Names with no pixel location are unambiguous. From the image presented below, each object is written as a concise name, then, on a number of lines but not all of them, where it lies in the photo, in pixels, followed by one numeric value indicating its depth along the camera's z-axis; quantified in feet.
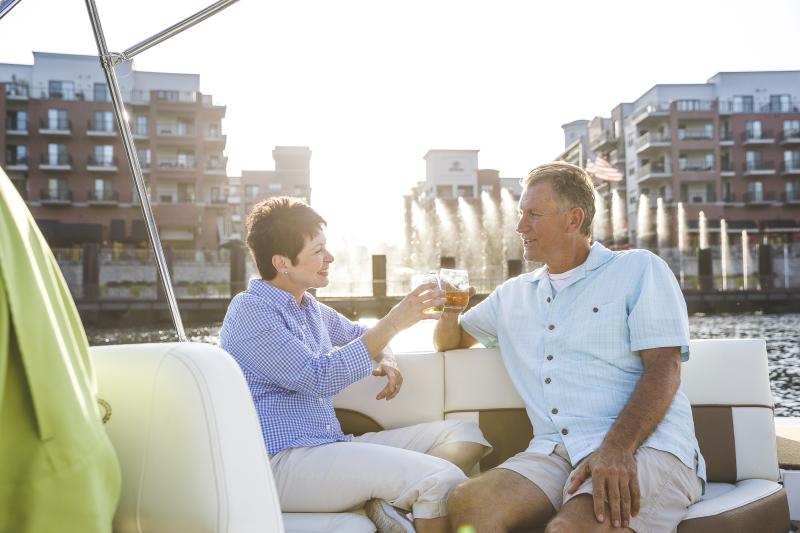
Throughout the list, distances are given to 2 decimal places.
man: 5.40
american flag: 83.57
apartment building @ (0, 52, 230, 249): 117.29
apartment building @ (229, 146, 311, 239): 169.99
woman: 5.52
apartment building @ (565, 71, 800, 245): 133.90
